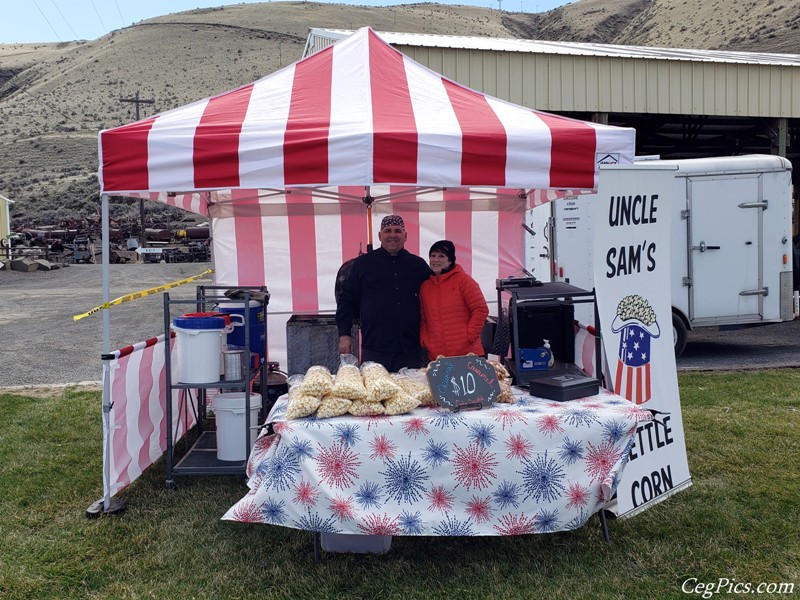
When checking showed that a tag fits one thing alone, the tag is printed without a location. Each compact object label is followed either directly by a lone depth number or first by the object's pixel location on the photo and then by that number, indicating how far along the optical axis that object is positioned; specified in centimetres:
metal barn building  1092
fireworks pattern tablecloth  341
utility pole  3144
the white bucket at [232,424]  494
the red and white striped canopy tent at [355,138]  392
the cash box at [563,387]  378
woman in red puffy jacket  467
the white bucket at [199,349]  452
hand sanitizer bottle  427
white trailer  898
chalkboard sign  353
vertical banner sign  404
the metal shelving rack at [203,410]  459
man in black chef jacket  486
